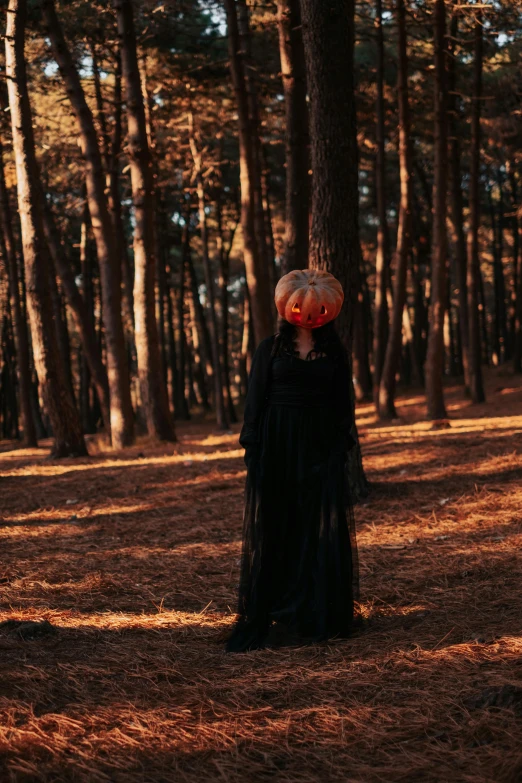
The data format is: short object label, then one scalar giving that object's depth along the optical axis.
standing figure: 5.18
